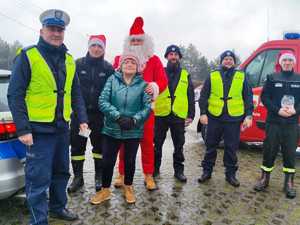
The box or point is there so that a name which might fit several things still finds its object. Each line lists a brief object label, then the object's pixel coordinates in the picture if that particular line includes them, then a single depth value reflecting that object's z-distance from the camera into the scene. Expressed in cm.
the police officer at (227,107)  321
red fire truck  422
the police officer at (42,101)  197
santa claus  292
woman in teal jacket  252
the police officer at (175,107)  325
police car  210
